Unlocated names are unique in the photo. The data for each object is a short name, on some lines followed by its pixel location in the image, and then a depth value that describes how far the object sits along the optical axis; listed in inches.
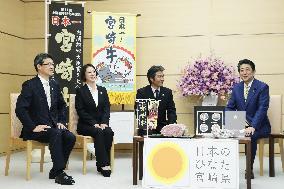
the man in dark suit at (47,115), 167.0
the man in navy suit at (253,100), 181.5
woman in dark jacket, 186.6
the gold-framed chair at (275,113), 192.4
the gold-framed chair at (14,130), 179.6
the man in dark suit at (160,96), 201.9
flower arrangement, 226.1
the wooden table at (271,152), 182.1
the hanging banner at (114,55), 238.7
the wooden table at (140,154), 146.2
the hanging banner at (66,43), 235.8
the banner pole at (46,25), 231.8
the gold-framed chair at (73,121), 192.4
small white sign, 239.1
